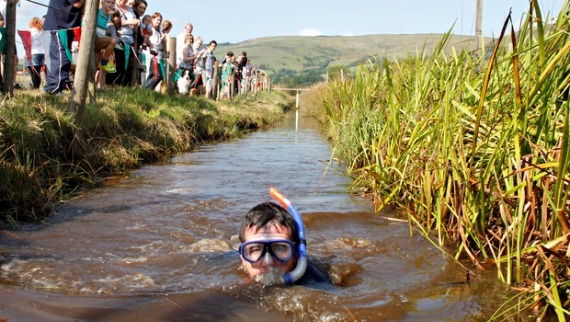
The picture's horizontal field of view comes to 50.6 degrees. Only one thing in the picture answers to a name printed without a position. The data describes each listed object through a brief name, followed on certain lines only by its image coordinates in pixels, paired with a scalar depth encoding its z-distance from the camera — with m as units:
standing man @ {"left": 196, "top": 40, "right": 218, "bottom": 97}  17.04
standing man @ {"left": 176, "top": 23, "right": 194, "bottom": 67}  14.27
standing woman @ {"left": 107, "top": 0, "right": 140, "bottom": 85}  10.89
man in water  3.64
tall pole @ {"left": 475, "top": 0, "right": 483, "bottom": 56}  12.84
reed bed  3.03
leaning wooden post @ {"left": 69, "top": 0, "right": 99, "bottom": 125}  6.88
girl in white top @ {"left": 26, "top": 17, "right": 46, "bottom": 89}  10.08
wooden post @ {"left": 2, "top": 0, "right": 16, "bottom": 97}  6.81
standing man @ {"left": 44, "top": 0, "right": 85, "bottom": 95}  8.30
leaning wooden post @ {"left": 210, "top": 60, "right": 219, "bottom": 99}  18.00
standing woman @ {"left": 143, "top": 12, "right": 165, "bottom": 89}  12.74
